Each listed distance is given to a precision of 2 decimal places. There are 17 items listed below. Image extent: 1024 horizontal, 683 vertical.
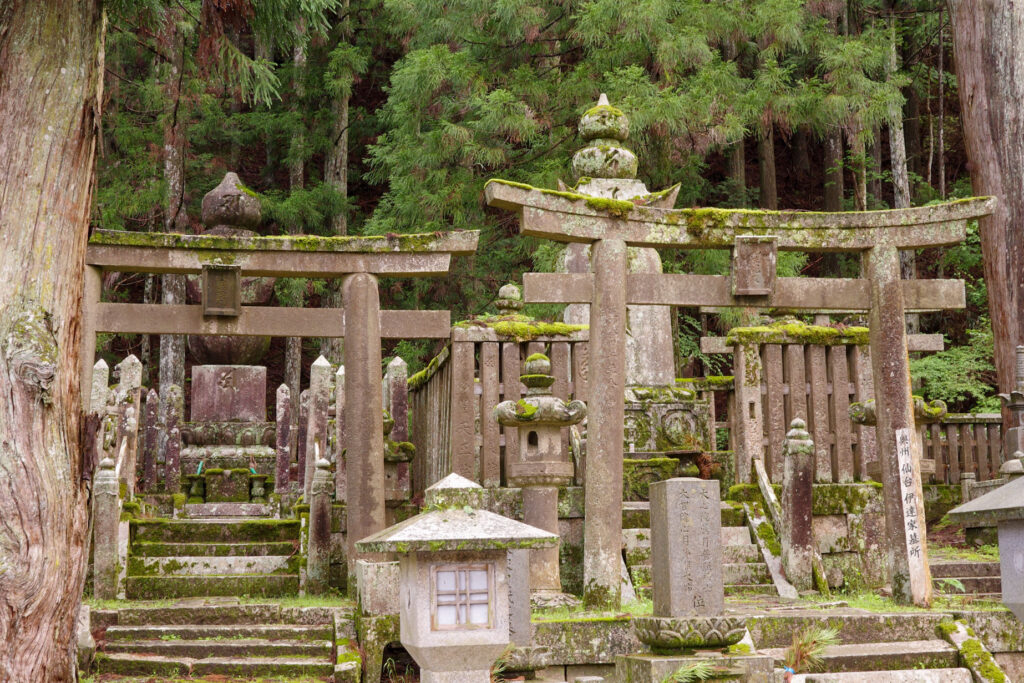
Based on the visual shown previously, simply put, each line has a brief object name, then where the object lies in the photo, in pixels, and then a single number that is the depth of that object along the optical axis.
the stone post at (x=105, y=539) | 9.59
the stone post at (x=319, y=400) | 11.68
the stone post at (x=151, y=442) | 13.44
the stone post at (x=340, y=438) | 10.41
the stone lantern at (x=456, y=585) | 5.64
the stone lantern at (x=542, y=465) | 8.48
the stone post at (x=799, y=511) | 9.54
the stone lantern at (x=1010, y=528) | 5.85
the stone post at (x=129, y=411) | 12.05
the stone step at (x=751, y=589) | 9.55
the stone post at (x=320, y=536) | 9.84
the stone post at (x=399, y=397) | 10.51
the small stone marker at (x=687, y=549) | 6.63
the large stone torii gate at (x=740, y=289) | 8.44
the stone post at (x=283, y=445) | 12.88
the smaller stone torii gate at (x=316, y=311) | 9.22
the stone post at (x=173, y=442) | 13.27
